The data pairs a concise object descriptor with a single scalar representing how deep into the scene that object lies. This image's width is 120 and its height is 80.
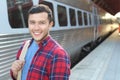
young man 1.98
